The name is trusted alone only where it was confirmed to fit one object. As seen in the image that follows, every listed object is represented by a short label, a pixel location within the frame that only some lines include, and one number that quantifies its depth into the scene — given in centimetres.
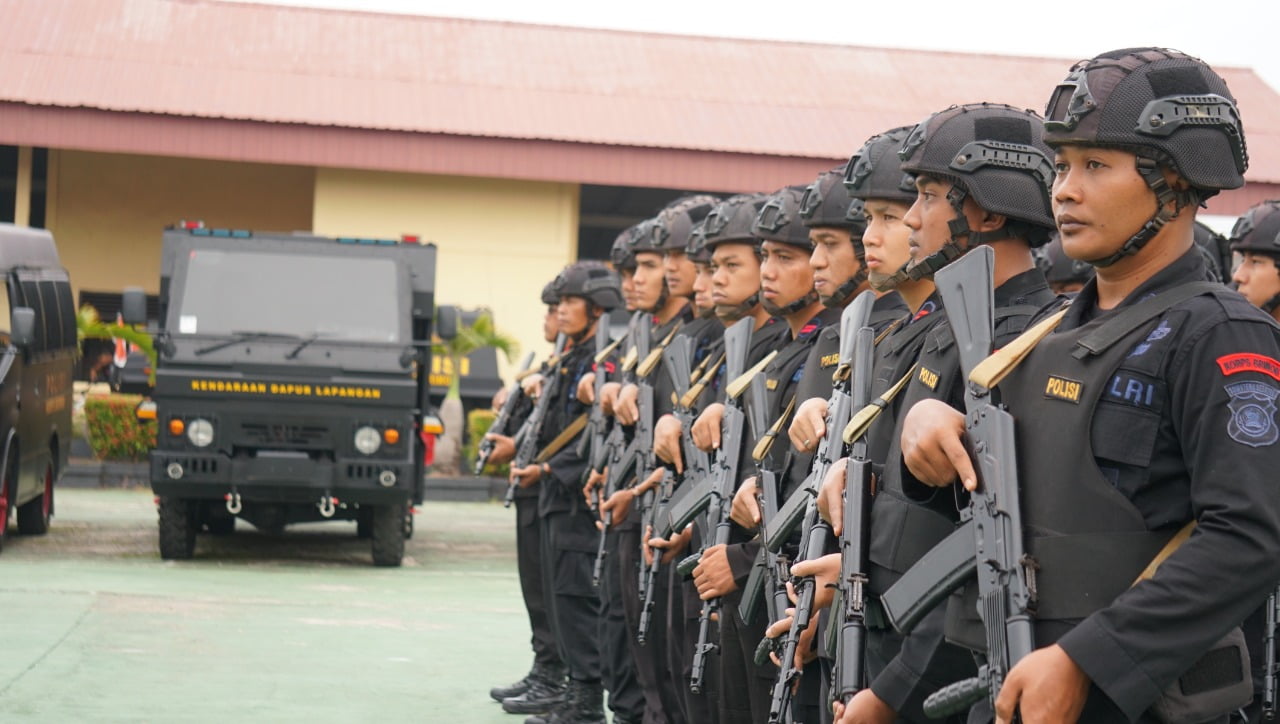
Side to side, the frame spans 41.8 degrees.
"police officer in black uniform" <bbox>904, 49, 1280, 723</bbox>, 269
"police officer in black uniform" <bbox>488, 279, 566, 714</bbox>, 821
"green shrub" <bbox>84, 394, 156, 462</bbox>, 1894
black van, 1237
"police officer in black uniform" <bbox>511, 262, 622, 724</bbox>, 776
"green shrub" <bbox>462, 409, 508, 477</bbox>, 1916
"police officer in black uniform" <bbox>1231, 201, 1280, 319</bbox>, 571
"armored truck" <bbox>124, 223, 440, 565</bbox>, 1252
